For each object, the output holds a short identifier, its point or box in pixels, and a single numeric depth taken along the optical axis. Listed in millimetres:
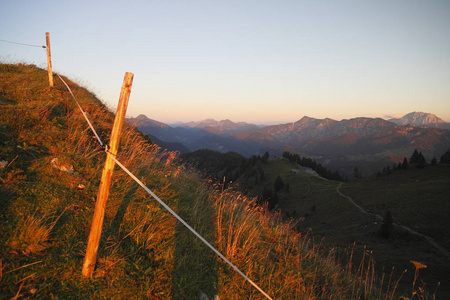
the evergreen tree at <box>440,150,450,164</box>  95869
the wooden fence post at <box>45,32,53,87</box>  12373
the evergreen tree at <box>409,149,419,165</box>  94750
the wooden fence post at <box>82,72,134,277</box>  2996
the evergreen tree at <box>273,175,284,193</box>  105975
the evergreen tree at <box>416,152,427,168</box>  91688
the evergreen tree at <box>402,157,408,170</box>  93575
